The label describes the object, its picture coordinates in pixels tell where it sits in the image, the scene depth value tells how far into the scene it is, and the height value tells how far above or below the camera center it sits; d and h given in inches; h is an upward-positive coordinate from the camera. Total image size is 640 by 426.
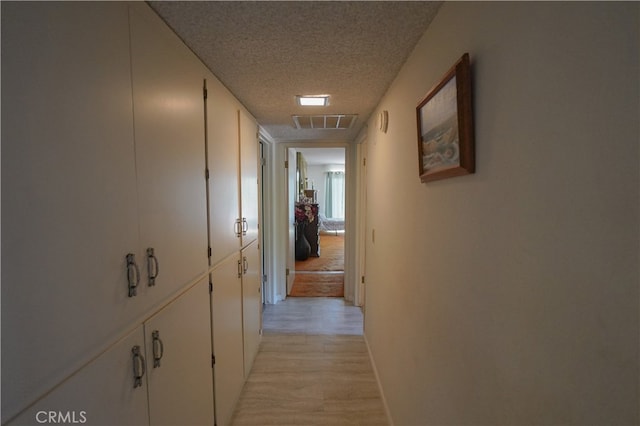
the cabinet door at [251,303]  88.0 -35.8
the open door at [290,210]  152.3 -4.6
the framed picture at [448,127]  32.5 +10.1
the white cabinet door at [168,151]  37.9 +8.5
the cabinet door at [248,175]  86.7 +9.4
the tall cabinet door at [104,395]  24.9 -20.4
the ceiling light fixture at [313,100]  82.9 +31.9
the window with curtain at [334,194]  416.5 +11.4
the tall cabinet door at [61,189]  22.2 +1.5
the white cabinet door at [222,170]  62.1 +8.4
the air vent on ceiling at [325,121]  104.0 +33.0
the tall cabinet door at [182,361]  40.8 -27.9
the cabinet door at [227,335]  64.7 -35.1
